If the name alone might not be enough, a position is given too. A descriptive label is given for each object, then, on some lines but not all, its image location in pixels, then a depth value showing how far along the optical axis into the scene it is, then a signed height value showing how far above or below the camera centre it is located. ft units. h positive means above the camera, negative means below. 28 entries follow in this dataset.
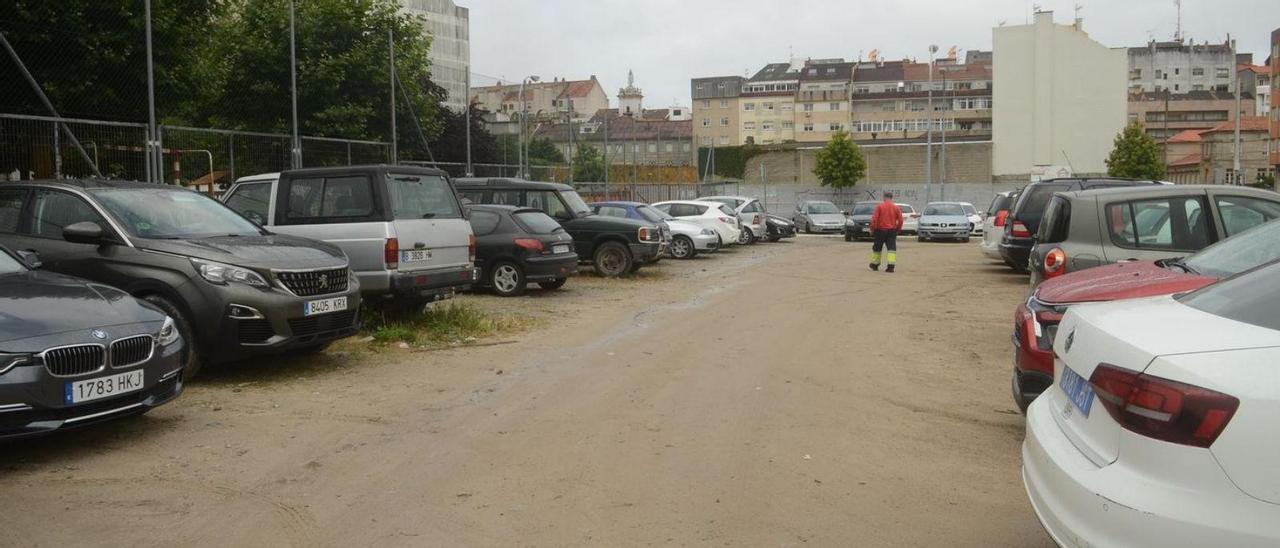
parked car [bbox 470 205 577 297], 51.83 -1.76
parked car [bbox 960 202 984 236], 129.80 -0.98
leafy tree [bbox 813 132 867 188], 209.67 +9.48
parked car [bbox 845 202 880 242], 120.16 -1.33
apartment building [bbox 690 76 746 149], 384.27 +38.70
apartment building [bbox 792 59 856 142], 365.20 +36.04
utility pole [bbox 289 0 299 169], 61.15 +4.15
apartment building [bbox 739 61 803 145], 372.38 +36.90
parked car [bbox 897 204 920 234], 134.06 -1.17
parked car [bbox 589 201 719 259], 85.97 -2.10
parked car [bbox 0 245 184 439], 19.62 -2.68
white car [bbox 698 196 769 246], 107.44 -0.36
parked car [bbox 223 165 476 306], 36.86 -0.27
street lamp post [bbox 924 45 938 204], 188.03 +6.70
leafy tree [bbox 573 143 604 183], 140.36 +6.64
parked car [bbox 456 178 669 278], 63.52 -0.74
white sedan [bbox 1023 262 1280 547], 9.91 -2.23
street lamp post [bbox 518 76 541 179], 96.71 +6.44
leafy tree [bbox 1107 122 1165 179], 211.82 +10.60
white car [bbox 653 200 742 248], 91.01 -0.25
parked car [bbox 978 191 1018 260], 70.28 -0.89
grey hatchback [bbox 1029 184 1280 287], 30.40 -0.42
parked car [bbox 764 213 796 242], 117.08 -1.71
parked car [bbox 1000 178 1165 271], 60.03 -0.37
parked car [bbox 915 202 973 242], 117.70 -1.52
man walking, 71.61 -1.03
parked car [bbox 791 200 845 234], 136.36 -0.82
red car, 20.20 -1.56
